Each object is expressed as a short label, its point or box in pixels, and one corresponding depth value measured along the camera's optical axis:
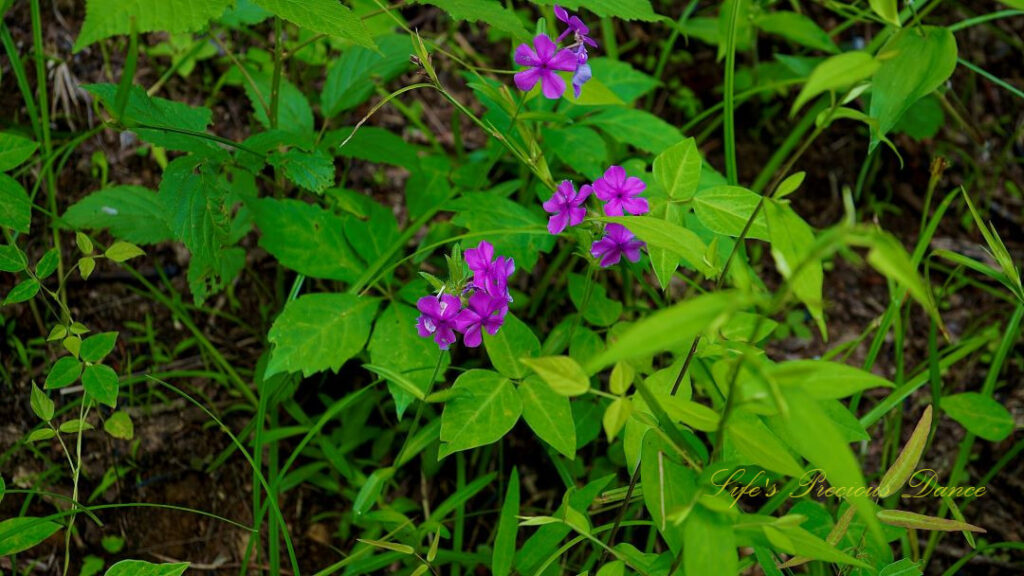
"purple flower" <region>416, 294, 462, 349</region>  0.63
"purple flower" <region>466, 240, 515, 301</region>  0.63
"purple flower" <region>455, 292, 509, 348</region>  0.63
